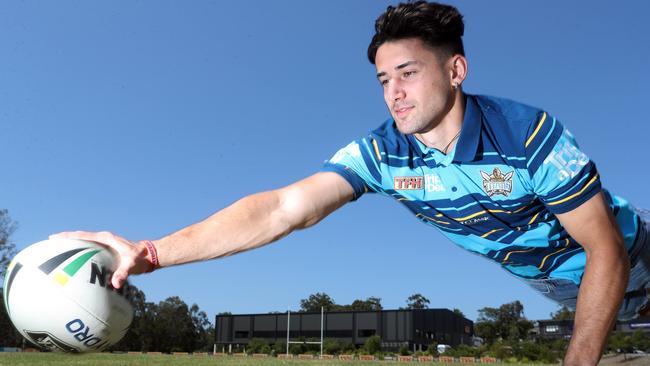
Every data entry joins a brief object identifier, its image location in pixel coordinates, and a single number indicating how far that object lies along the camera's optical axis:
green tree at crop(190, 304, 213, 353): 112.56
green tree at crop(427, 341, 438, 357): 55.29
